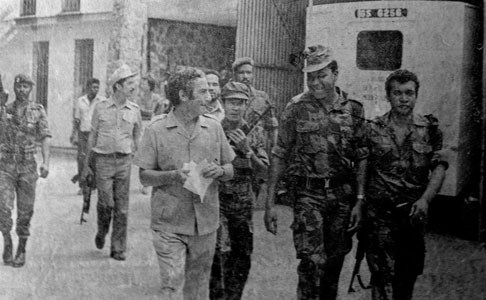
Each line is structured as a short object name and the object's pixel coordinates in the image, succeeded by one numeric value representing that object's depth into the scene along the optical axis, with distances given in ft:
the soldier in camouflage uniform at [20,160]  17.80
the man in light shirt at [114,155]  19.72
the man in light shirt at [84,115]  31.96
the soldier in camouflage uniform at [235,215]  13.42
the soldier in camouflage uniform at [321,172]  13.15
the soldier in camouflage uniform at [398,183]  13.07
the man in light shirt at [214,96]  17.24
